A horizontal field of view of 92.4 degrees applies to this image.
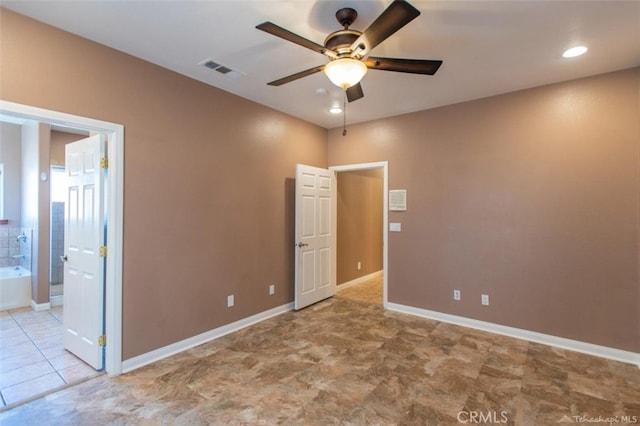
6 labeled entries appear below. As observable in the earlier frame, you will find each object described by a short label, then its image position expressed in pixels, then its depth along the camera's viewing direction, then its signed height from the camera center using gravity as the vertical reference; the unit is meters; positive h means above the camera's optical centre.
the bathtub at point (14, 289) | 4.41 -1.09
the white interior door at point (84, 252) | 2.78 -0.35
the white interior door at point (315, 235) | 4.49 -0.31
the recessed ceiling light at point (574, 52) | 2.67 +1.45
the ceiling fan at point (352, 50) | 1.80 +1.09
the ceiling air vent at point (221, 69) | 2.97 +1.48
